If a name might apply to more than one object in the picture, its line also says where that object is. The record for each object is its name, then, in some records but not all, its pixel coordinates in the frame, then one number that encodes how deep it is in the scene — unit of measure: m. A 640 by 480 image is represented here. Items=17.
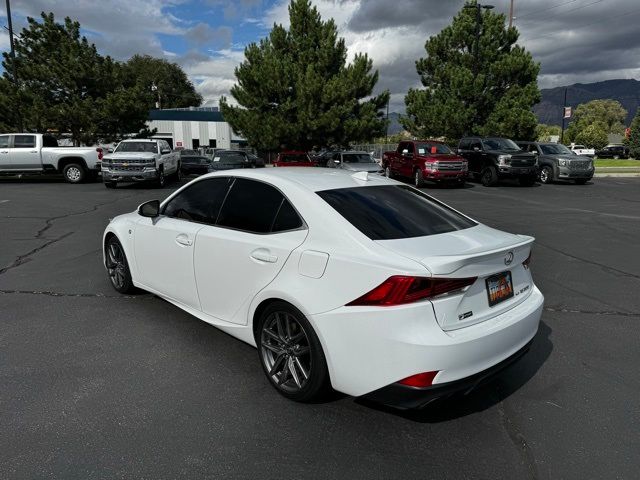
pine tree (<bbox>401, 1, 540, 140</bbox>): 28.47
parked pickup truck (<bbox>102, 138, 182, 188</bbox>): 17.86
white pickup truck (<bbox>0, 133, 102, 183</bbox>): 19.38
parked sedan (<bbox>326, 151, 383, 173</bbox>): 19.73
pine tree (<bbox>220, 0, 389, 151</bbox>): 27.22
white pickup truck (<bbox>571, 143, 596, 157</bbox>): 50.40
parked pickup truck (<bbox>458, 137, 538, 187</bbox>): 19.78
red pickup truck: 18.94
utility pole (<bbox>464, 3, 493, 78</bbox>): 27.67
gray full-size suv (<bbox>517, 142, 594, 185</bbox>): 20.41
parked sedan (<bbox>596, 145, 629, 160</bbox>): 53.53
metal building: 63.78
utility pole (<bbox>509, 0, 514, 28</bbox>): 32.34
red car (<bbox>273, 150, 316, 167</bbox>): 19.59
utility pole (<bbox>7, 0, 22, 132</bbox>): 24.48
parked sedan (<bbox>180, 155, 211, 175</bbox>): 28.64
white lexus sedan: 2.57
